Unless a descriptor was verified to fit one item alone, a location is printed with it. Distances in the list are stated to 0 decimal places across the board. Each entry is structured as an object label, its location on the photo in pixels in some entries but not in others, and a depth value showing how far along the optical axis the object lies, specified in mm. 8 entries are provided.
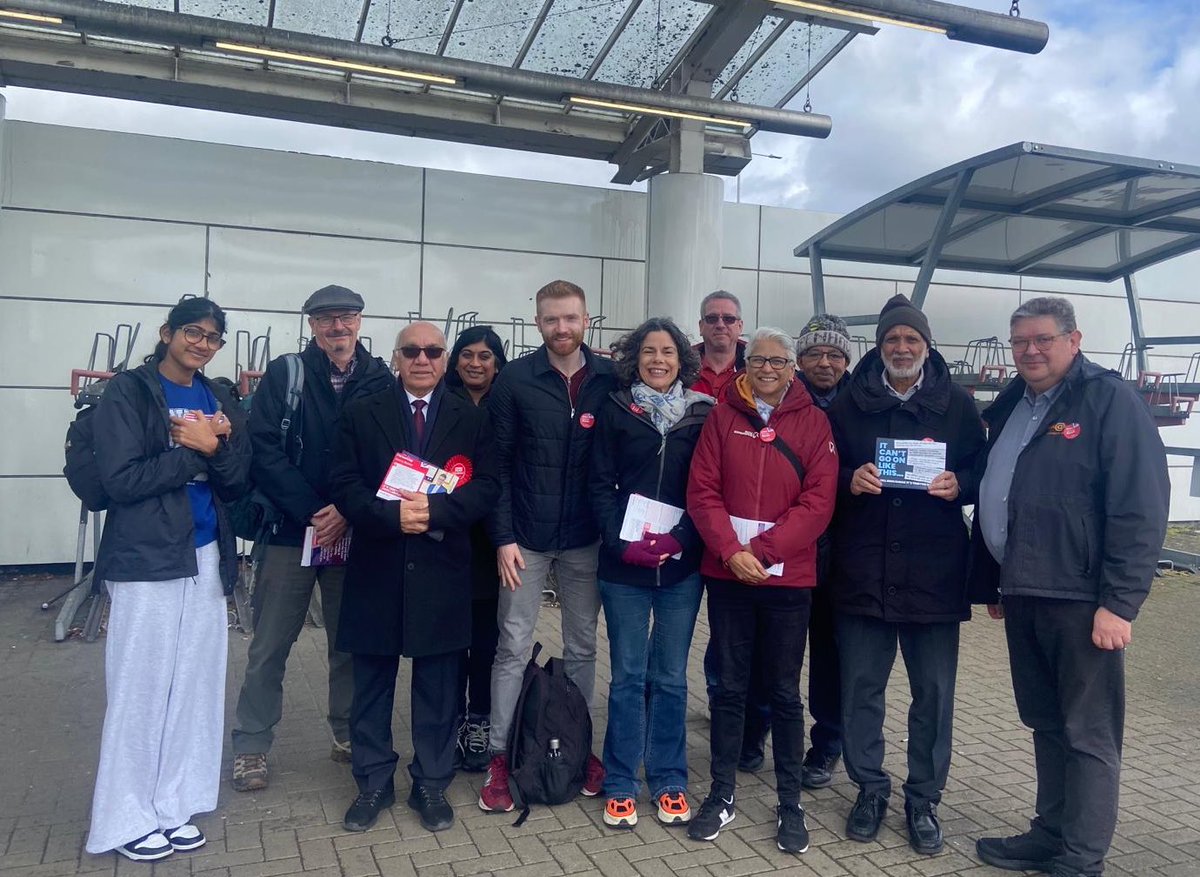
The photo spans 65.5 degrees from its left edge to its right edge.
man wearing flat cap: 3998
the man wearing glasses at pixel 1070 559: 3271
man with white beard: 3744
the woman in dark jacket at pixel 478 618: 4387
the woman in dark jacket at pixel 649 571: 3801
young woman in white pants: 3418
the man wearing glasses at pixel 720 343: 4512
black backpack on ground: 3947
